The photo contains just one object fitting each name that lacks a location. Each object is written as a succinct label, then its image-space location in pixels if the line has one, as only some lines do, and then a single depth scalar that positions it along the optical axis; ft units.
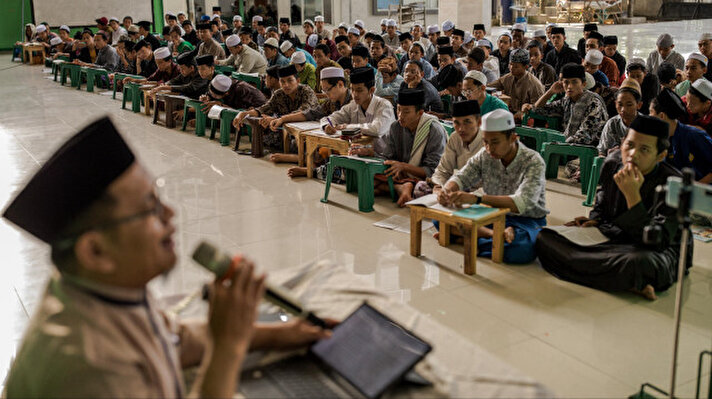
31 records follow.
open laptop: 6.10
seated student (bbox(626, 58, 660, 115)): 23.73
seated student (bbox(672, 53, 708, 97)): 24.14
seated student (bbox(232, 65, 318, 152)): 25.50
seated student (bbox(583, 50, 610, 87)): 26.81
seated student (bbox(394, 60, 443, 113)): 25.94
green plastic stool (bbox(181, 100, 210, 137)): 30.27
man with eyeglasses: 4.50
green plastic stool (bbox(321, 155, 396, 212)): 19.08
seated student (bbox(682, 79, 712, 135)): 19.17
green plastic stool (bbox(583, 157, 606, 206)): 18.67
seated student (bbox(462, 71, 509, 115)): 22.58
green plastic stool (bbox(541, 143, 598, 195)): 20.45
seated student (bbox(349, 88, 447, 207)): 19.22
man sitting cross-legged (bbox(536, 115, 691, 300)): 13.06
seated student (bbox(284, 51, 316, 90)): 32.81
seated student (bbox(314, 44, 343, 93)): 32.09
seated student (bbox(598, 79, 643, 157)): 19.04
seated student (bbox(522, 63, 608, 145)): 21.21
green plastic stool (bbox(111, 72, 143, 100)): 38.92
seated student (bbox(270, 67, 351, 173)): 23.91
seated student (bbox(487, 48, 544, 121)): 27.32
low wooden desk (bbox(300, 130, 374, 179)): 20.81
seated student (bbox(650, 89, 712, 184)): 16.84
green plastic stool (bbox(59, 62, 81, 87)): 48.93
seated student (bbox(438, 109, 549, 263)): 14.94
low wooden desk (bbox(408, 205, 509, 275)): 14.21
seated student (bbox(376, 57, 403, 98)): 29.25
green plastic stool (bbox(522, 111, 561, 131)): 24.29
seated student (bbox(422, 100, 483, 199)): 17.49
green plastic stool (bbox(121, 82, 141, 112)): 37.14
